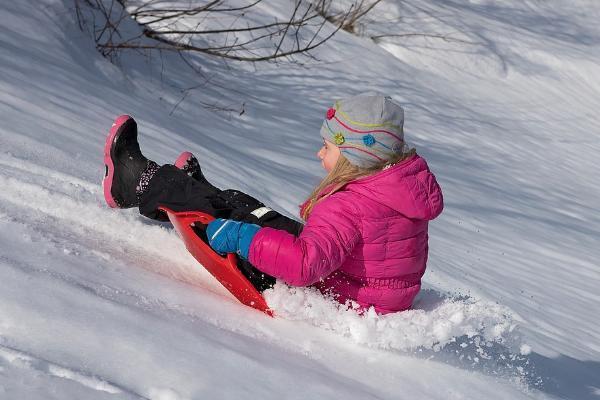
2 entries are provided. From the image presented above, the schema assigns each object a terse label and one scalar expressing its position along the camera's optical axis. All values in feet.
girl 17.76
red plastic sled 18.54
